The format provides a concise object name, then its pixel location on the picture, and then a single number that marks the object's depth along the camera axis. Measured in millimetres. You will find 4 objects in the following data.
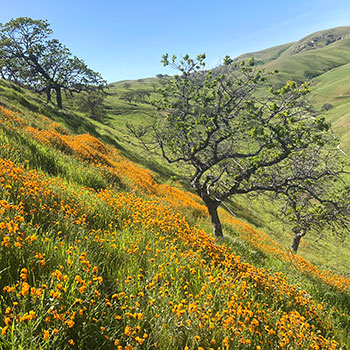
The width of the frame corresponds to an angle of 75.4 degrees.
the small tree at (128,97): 128225
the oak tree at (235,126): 8227
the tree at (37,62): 33250
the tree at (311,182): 8035
